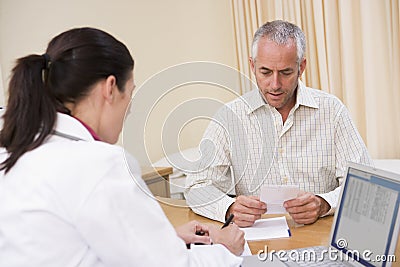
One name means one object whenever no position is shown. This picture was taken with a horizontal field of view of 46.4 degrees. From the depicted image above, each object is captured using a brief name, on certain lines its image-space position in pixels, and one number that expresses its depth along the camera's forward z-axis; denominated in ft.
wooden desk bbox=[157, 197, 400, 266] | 4.08
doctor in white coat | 2.62
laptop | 3.00
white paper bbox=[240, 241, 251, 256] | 3.92
